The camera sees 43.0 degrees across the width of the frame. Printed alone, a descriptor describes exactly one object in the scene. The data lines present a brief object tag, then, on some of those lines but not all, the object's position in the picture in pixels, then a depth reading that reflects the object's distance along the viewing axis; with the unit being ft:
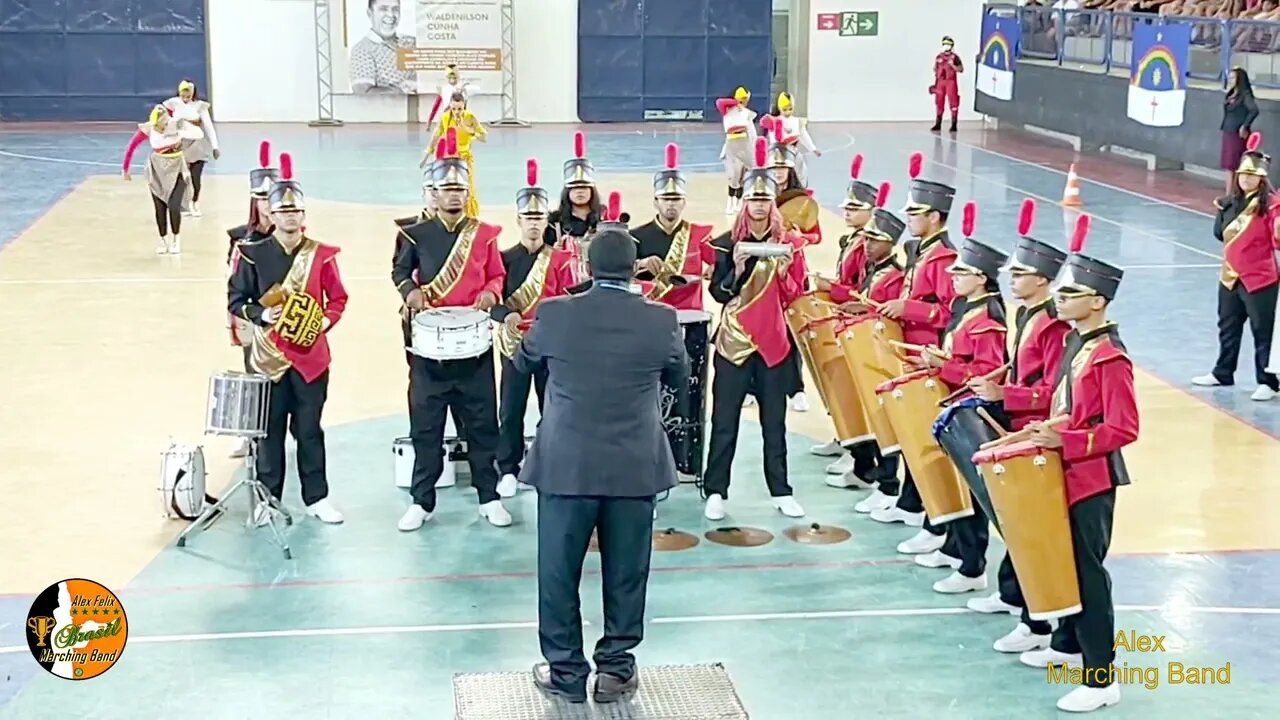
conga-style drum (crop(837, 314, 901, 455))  32.37
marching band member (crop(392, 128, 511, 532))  33.24
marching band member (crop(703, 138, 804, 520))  33.30
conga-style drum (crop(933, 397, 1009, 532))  25.45
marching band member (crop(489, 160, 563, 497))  34.37
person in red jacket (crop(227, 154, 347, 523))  32.35
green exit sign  129.39
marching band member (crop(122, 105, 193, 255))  63.87
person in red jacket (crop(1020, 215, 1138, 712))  23.89
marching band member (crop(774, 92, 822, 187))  67.82
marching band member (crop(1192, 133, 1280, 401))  43.29
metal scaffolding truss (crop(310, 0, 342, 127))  122.21
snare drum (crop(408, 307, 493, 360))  31.94
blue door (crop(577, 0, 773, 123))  126.72
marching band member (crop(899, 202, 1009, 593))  28.45
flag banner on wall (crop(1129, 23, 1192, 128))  89.61
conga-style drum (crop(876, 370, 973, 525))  29.04
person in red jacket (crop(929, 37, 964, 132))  116.26
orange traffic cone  78.44
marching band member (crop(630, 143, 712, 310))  35.24
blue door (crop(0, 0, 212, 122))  121.49
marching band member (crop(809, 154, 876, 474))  36.19
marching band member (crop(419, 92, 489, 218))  63.19
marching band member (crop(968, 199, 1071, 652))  25.99
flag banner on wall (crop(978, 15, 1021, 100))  116.57
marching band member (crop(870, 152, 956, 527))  31.94
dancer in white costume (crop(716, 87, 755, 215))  73.31
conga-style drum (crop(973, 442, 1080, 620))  24.35
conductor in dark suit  22.86
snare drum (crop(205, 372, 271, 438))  31.83
